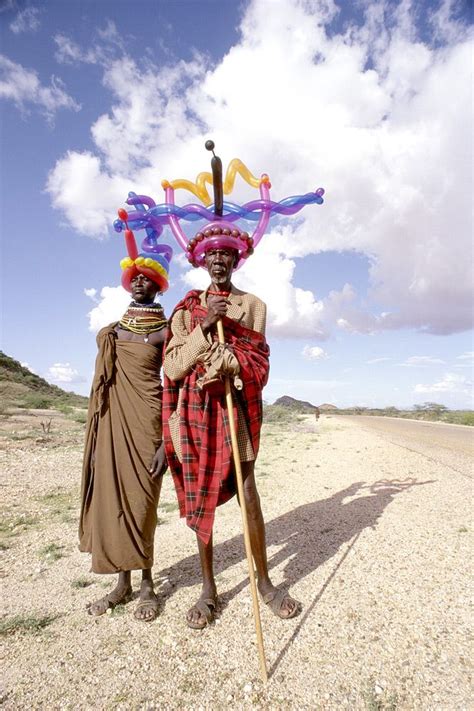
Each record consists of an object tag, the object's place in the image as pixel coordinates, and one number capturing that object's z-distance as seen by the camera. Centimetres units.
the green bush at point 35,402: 1828
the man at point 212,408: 262
